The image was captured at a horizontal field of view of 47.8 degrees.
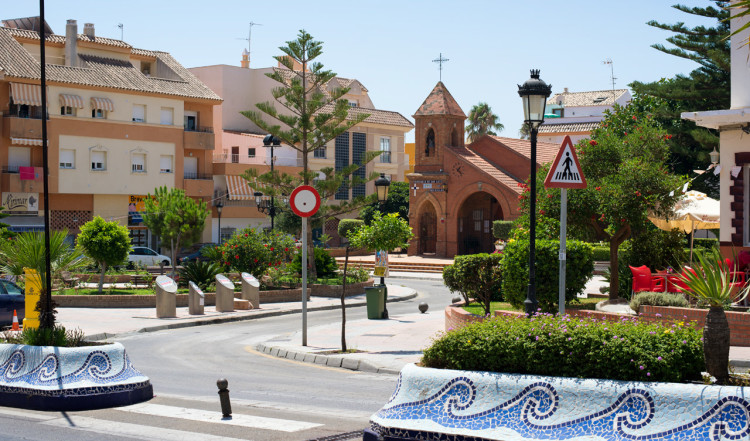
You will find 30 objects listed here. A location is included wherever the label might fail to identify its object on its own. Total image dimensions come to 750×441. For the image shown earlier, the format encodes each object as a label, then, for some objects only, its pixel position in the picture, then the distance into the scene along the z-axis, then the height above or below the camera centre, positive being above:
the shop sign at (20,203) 44.69 +0.31
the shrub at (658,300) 15.87 -1.63
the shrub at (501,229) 47.12 -0.93
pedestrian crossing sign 11.09 +0.55
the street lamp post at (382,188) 33.59 +0.93
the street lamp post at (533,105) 12.25 +1.56
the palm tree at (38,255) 10.95 -0.66
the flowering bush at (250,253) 29.59 -1.51
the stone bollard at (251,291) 26.39 -2.52
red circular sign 16.73 +0.19
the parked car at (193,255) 46.97 -2.57
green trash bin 22.39 -2.41
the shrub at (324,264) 34.75 -2.19
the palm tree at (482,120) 90.12 +9.83
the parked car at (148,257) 46.46 -2.60
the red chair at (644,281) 17.70 -1.42
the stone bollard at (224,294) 24.92 -2.50
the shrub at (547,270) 15.94 -1.10
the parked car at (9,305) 19.33 -2.22
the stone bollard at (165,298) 23.16 -2.43
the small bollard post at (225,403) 9.33 -2.14
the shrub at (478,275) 18.70 -1.40
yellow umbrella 20.56 +0.02
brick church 51.09 +2.10
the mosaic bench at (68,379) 9.85 -2.02
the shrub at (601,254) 39.63 -1.93
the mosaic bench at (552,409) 5.93 -1.49
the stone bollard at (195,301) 24.09 -2.60
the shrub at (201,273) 28.47 -2.12
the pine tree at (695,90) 33.69 +5.45
